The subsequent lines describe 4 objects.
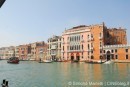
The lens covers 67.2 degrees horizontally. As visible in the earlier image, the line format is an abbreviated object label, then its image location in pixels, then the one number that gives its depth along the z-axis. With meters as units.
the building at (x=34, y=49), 44.59
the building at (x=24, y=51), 47.42
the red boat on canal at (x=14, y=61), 28.49
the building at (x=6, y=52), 52.86
